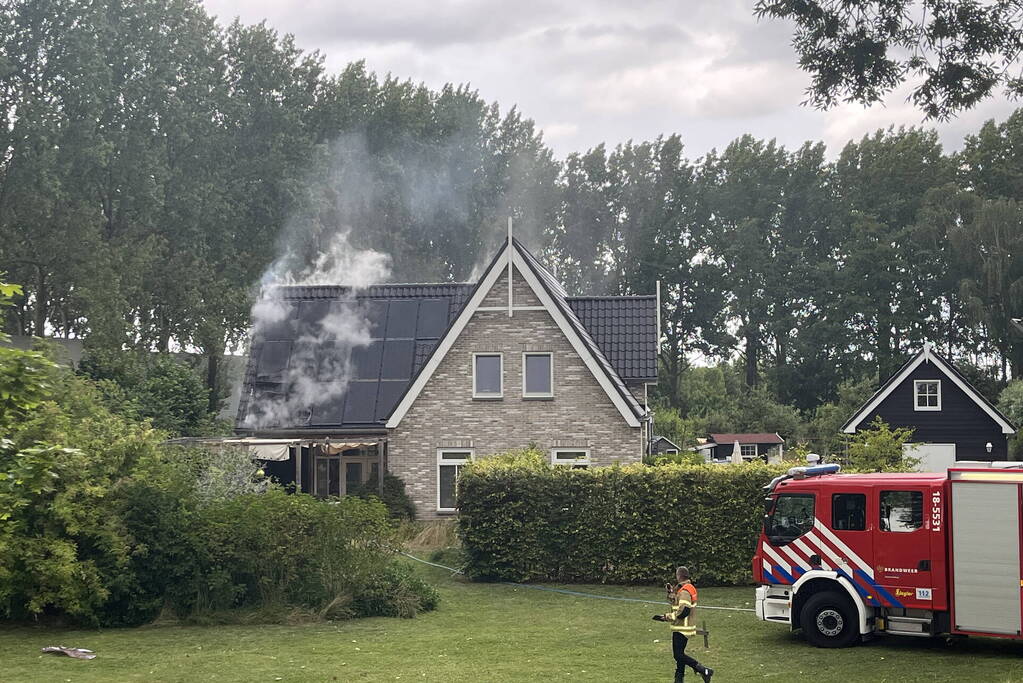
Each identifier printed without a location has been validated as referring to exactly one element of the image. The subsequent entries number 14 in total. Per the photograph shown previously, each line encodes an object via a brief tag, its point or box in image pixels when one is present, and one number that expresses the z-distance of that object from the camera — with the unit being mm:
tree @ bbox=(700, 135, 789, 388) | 75938
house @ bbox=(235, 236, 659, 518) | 35844
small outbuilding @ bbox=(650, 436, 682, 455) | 44350
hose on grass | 25547
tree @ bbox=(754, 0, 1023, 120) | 17547
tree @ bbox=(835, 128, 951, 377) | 71688
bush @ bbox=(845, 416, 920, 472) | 30875
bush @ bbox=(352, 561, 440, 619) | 23250
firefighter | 15891
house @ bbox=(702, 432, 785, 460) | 60625
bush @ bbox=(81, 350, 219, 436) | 45531
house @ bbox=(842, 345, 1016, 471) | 50938
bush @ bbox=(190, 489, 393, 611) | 22719
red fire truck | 17703
